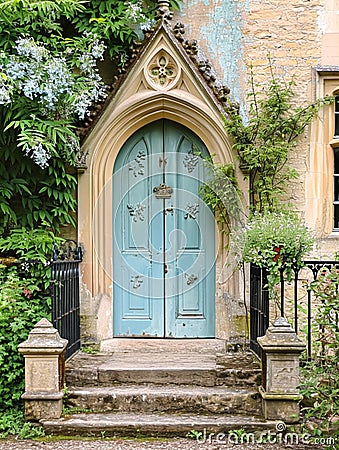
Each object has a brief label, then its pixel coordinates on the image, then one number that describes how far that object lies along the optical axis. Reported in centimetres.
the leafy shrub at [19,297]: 594
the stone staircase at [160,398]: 547
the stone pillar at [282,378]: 553
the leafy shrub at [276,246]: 624
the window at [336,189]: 764
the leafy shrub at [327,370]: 493
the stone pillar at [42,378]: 558
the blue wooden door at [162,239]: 757
